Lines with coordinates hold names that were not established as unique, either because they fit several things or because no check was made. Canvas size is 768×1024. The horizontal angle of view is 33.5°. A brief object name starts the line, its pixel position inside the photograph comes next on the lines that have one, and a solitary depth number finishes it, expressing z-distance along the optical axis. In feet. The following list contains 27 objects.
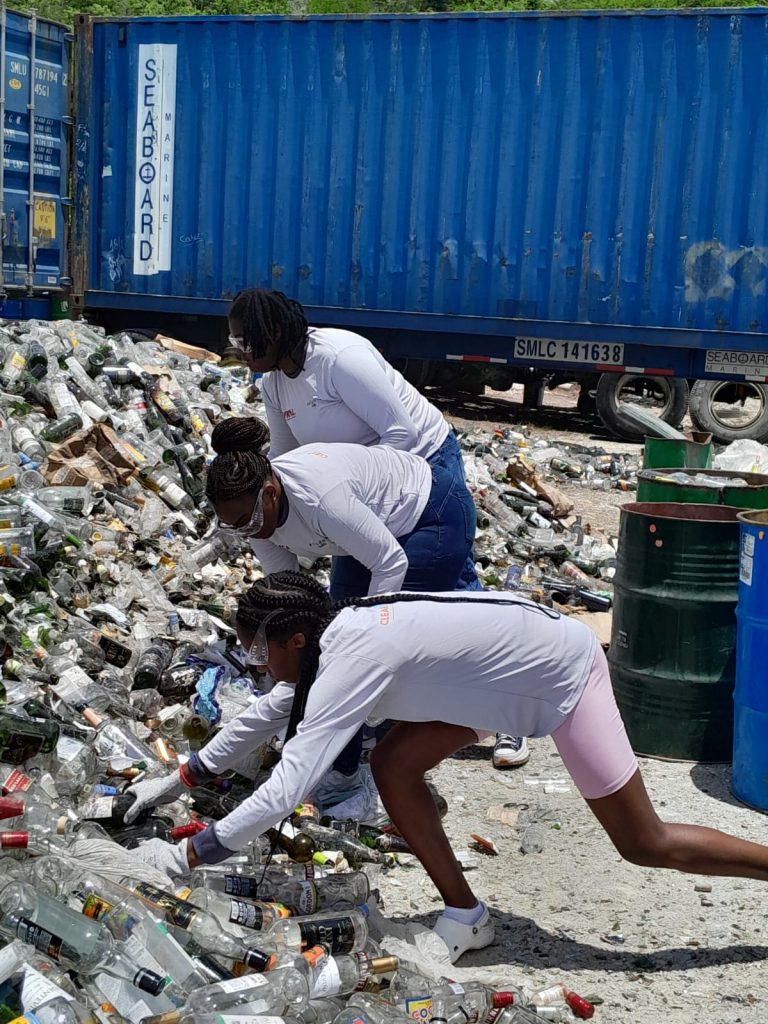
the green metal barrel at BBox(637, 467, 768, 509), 18.49
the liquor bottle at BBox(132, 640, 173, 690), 16.65
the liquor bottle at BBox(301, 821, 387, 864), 13.88
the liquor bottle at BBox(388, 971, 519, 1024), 10.16
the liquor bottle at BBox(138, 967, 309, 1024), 9.29
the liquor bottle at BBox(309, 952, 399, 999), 9.89
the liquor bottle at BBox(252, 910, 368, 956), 10.60
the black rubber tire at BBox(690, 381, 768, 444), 40.93
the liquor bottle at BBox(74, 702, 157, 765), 14.57
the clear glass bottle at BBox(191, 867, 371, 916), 11.68
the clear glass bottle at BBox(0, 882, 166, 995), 9.46
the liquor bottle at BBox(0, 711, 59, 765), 13.37
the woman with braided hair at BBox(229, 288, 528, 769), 13.42
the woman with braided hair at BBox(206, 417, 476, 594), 12.10
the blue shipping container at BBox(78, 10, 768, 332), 36.99
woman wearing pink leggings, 10.32
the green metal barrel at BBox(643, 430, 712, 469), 25.64
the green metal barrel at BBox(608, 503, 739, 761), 16.84
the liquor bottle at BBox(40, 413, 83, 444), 22.91
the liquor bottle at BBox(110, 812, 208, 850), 12.67
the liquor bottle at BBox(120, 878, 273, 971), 10.04
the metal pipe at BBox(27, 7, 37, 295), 40.50
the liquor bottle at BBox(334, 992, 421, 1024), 9.65
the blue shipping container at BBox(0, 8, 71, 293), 40.19
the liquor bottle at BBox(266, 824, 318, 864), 13.41
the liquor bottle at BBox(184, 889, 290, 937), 10.68
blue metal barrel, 14.99
